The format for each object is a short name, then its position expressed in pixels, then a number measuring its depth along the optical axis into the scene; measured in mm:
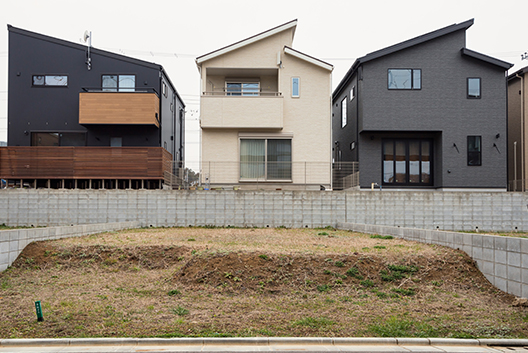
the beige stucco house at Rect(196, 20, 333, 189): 16500
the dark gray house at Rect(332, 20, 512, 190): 16734
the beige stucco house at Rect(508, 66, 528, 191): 18141
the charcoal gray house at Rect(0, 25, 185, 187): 18109
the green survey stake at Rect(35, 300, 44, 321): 5223
